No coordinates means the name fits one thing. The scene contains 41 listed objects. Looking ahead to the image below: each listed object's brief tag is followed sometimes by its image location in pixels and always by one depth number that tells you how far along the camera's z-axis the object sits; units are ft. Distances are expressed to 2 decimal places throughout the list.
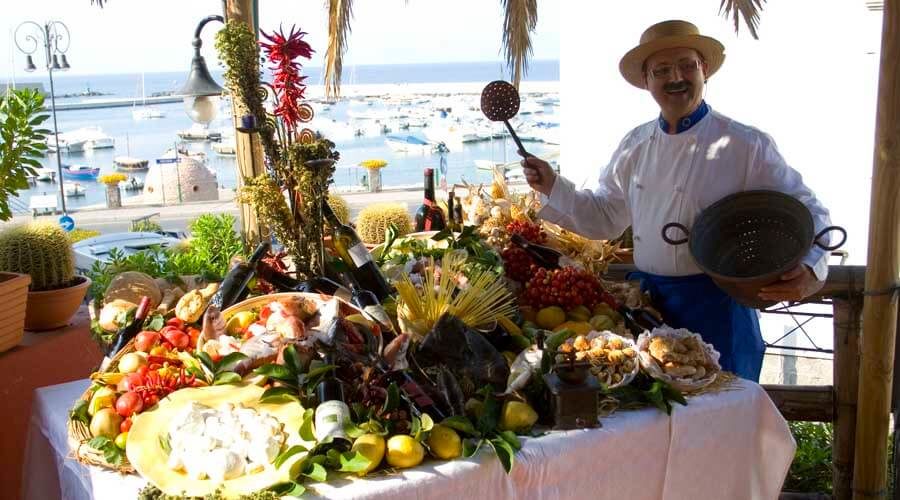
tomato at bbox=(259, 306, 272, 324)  6.86
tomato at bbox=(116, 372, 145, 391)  6.22
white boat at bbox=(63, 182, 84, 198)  102.81
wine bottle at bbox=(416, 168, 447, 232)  11.19
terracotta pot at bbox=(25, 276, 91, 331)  9.45
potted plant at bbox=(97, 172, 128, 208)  69.21
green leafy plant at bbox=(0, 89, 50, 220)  8.39
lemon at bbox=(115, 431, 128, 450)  5.76
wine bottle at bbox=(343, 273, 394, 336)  6.77
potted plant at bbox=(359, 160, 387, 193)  48.75
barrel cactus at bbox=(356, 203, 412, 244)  11.51
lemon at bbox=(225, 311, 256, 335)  6.98
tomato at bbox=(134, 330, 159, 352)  6.81
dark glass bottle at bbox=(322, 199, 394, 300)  7.61
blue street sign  33.86
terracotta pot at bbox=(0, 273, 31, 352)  8.32
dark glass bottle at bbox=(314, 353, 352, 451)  5.52
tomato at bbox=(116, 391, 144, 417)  5.98
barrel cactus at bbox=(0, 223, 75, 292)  9.04
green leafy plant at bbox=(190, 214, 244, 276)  13.21
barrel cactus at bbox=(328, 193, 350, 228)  11.49
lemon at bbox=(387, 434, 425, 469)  5.51
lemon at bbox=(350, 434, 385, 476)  5.43
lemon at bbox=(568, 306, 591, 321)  8.10
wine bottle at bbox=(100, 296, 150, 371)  7.20
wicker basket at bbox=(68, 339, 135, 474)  5.72
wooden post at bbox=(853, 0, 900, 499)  7.72
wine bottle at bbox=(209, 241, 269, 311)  7.36
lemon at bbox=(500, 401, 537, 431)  6.11
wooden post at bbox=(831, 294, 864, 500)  9.37
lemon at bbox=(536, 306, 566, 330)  8.01
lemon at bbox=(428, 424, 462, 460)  5.65
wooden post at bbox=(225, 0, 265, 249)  10.83
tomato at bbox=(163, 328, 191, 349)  7.00
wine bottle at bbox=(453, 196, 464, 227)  11.67
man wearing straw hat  8.61
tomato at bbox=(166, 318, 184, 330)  7.31
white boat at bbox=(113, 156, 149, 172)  119.75
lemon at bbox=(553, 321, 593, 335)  7.72
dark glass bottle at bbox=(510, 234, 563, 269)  9.40
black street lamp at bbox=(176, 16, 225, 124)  15.93
